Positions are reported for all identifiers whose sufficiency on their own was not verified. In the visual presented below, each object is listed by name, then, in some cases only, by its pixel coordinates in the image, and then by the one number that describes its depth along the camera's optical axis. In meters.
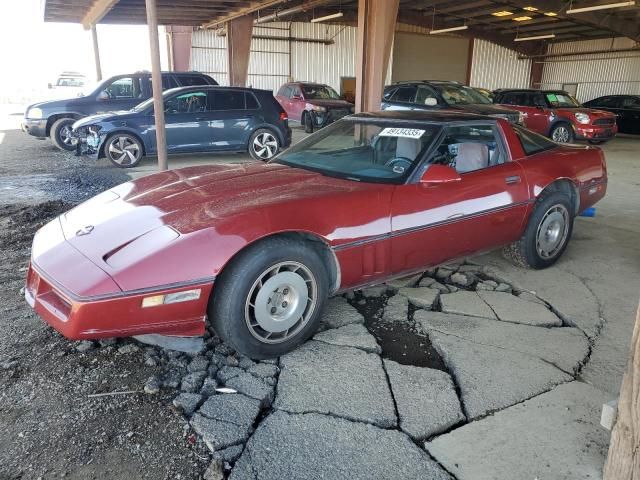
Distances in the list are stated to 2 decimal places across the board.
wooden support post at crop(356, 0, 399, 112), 7.78
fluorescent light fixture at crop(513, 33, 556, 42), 21.85
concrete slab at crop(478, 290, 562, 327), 3.35
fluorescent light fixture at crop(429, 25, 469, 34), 19.31
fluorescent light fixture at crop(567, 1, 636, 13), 13.00
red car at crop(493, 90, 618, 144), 13.14
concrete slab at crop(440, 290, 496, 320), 3.43
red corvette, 2.44
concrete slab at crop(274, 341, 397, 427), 2.39
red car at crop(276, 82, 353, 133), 14.56
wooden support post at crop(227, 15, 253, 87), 15.88
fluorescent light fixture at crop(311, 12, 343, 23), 17.41
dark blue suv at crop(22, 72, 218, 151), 10.35
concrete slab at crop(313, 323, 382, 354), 2.97
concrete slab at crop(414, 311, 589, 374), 2.92
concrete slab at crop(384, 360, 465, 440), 2.30
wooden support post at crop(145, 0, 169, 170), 6.34
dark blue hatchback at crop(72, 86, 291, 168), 8.69
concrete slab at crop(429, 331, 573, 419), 2.50
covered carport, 7.95
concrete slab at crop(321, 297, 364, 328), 3.23
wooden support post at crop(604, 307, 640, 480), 1.64
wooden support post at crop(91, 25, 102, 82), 15.71
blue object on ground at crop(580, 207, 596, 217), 5.29
